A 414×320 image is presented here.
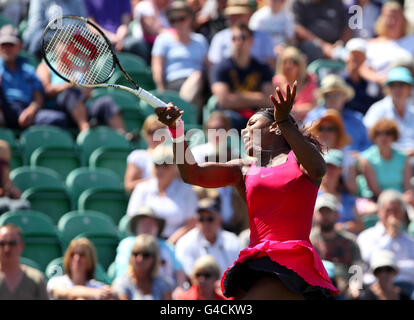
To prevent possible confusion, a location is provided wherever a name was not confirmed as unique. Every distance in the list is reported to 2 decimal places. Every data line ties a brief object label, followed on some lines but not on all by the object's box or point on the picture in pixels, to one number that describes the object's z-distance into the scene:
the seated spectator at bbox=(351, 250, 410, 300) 14.99
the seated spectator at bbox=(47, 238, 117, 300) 14.06
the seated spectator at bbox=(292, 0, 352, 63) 21.81
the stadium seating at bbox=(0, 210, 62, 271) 15.32
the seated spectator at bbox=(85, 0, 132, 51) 21.16
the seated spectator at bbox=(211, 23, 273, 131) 18.87
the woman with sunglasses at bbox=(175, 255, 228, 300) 13.98
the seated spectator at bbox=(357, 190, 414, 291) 15.96
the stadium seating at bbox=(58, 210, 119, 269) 15.56
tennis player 8.84
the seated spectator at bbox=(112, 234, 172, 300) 14.27
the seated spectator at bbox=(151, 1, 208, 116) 19.89
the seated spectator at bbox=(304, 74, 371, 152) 19.00
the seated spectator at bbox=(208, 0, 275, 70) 19.72
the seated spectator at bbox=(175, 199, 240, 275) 15.52
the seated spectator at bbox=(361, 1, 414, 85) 21.28
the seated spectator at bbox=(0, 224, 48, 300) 13.71
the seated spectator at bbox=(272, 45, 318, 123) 19.41
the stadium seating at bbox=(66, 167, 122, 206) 16.70
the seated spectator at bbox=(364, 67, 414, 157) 19.55
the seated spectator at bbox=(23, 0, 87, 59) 19.92
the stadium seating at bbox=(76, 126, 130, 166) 17.87
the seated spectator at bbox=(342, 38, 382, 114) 20.58
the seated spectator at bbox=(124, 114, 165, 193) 17.14
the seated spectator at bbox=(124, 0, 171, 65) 21.25
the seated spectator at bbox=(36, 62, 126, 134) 18.30
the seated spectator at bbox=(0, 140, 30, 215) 15.73
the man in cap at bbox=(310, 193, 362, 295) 15.34
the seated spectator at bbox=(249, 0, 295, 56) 21.42
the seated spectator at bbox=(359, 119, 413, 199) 17.92
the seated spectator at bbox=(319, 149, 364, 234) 16.80
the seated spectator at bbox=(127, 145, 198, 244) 16.34
